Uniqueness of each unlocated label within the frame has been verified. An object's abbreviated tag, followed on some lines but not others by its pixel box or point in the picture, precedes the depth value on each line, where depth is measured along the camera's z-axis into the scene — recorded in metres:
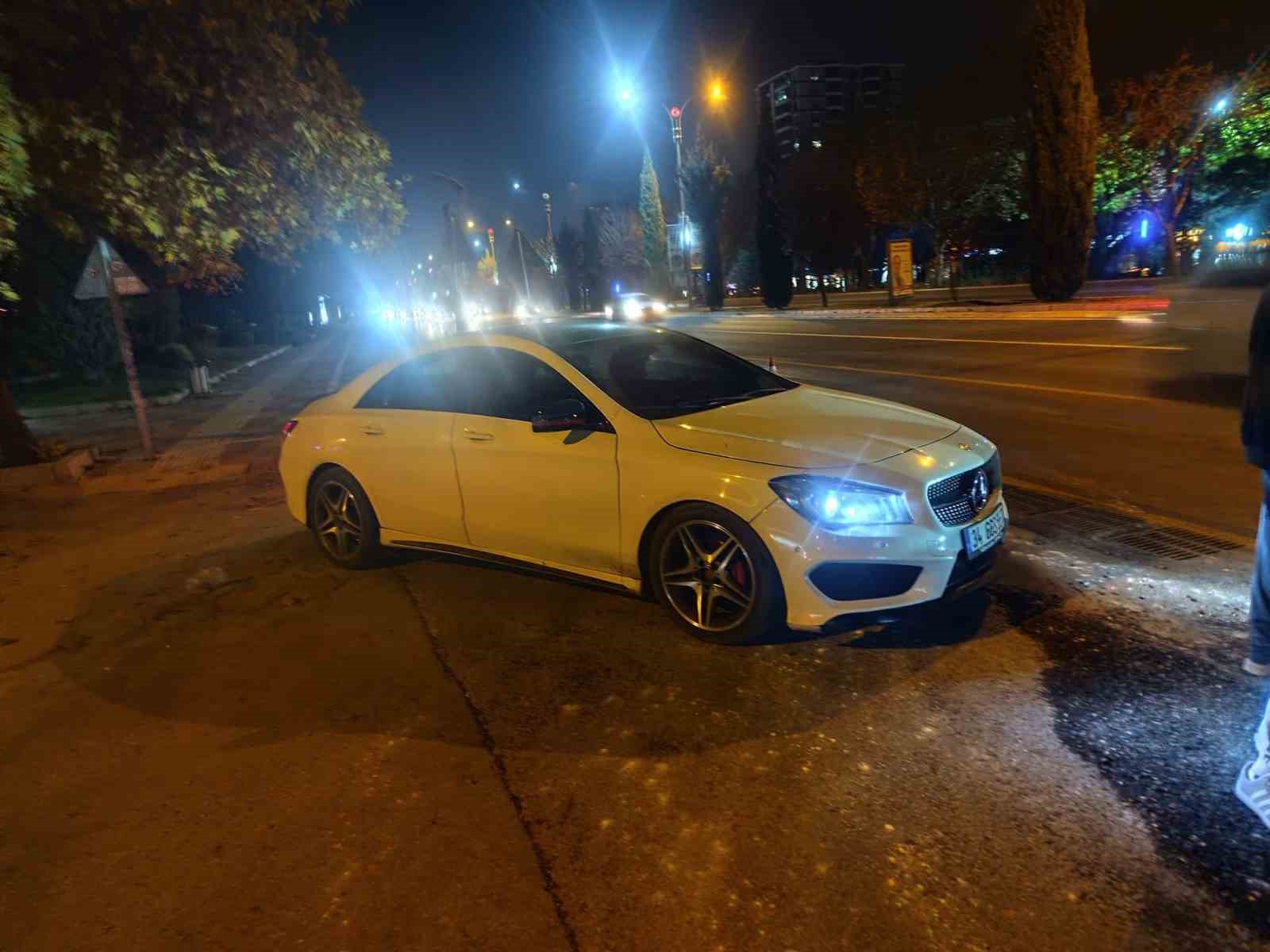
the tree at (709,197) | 48.03
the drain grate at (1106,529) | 5.02
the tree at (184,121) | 8.37
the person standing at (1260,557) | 2.68
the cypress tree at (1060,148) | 23.81
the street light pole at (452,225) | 31.08
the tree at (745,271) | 70.12
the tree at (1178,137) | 28.53
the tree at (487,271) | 88.25
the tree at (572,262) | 89.12
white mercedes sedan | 3.74
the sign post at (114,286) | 10.70
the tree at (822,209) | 54.53
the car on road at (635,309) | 39.77
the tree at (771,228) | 42.41
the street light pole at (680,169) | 39.28
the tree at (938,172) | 30.75
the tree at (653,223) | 60.59
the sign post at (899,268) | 33.94
